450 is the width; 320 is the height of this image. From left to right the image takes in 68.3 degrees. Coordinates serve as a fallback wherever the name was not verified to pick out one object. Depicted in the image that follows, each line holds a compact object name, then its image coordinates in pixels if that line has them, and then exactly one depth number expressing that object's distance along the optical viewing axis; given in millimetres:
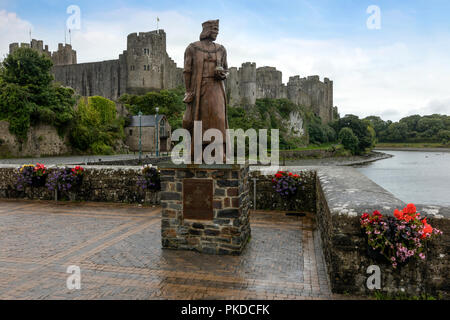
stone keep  63656
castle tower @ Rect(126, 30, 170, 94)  63062
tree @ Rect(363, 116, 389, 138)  128175
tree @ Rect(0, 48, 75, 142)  30156
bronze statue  5832
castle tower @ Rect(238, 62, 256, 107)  66038
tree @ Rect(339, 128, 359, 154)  76062
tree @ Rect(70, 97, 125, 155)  35938
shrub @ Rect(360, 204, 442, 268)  3709
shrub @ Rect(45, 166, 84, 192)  10078
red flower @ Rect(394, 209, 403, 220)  3852
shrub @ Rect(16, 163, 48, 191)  10336
